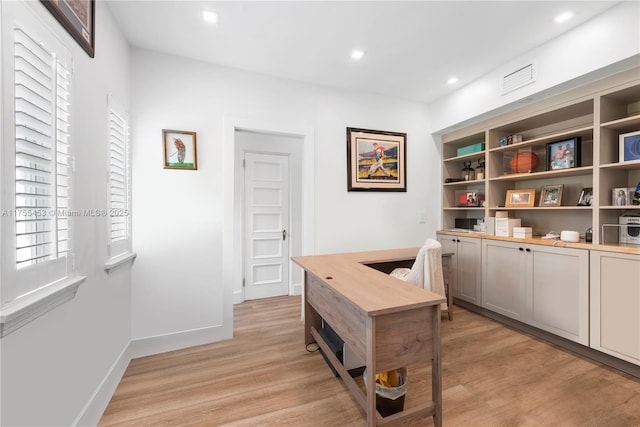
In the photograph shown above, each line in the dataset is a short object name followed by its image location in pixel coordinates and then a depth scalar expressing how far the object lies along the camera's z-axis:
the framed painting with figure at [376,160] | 3.35
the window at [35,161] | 0.98
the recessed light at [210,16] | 2.01
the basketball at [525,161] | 2.93
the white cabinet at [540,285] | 2.30
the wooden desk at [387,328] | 1.35
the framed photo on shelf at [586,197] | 2.50
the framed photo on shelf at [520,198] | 2.89
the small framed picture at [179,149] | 2.49
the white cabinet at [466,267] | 3.21
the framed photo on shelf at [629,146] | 2.09
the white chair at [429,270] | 2.32
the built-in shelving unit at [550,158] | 2.24
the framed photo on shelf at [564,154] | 2.53
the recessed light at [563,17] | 2.07
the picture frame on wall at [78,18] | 1.24
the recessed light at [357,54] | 2.54
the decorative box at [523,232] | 2.84
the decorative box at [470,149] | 3.34
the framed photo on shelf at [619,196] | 2.21
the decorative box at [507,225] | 2.98
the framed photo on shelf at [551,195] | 2.74
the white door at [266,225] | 3.93
